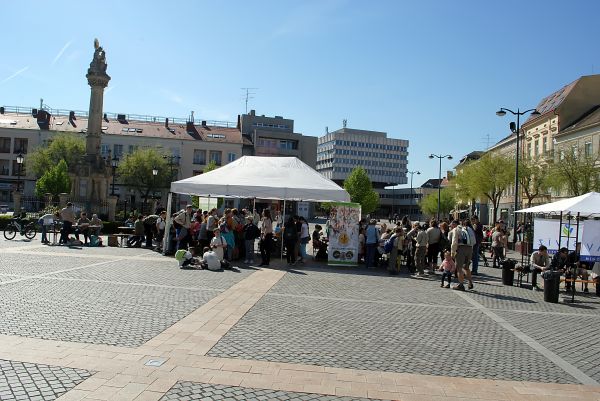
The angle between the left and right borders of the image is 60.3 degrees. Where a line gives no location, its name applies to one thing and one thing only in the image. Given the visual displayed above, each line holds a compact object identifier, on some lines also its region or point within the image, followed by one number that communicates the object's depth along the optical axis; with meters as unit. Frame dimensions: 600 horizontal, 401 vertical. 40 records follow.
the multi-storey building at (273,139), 84.69
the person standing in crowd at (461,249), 13.73
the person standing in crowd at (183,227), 17.52
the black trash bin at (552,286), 12.50
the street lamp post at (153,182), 60.56
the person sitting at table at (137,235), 21.01
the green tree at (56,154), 59.30
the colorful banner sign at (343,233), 17.89
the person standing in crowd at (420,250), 16.50
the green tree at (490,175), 45.75
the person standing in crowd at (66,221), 20.47
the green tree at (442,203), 85.56
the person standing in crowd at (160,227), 20.34
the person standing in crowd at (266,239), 16.88
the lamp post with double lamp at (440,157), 54.81
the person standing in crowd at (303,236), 18.36
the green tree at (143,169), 60.97
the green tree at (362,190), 76.75
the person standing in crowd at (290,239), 17.50
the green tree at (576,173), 33.38
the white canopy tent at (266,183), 17.72
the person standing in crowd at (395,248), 16.64
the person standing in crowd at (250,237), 16.92
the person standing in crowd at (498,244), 20.62
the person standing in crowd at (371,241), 17.86
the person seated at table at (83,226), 21.05
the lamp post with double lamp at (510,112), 28.61
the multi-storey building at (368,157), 134.38
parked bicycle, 22.81
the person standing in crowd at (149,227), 21.33
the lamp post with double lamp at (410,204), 128.35
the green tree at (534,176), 40.28
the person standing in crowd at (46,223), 20.98
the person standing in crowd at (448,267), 14.10
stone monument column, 32.59
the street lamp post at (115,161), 69.94
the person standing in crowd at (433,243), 17.20
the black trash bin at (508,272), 15.20
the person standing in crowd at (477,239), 18.02
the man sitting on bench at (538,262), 14.58
